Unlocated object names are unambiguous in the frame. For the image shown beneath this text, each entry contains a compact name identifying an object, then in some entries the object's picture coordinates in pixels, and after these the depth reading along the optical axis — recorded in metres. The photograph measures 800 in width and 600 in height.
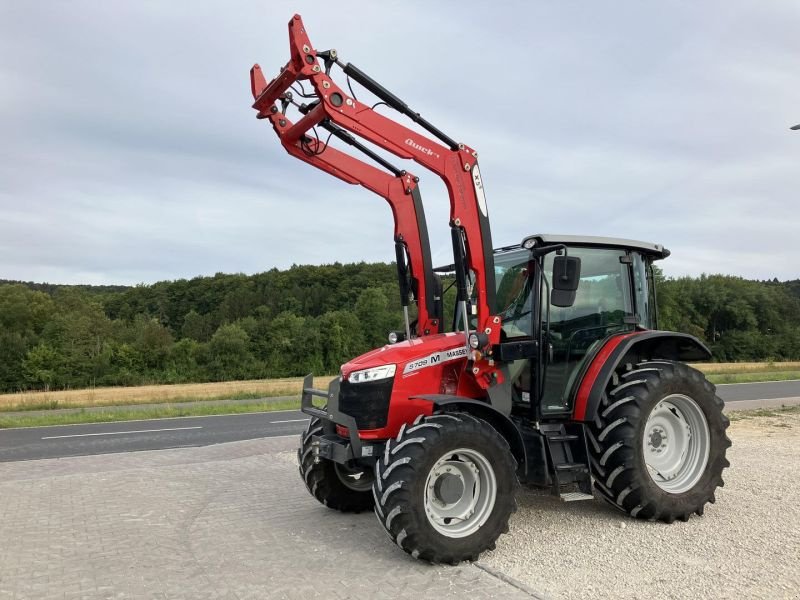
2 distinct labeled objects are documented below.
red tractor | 4.92
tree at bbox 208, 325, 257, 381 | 54.28
